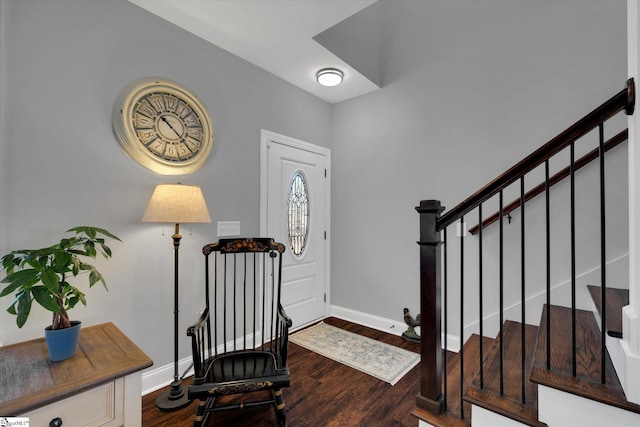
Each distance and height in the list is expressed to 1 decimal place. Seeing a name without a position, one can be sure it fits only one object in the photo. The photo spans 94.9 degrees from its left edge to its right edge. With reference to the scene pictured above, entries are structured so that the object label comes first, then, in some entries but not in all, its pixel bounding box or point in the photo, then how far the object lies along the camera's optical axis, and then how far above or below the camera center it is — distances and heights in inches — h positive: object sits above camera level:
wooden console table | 40.8 -24.7
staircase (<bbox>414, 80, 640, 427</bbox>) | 44.1 -25.1
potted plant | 43.4 -9.9
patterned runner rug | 94.4 -47.8
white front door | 114.6 +1.9
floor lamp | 71.9 +1.2
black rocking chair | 61.9 -34.1
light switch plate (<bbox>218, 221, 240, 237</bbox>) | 97.9 -3.1
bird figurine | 111.9 -40.7
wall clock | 76.2 +26.1
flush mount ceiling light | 112.2 +55.4
